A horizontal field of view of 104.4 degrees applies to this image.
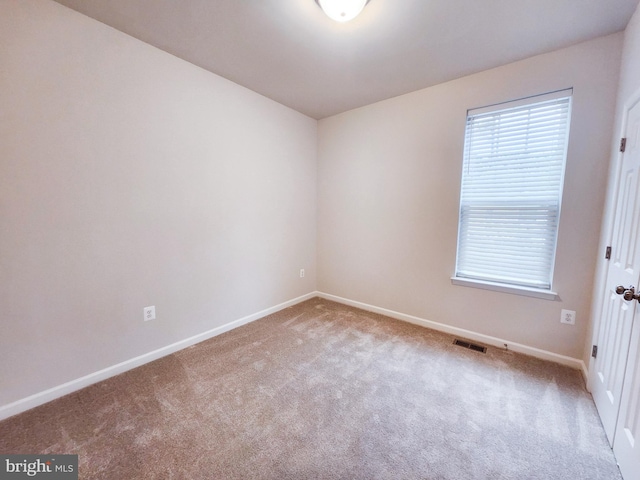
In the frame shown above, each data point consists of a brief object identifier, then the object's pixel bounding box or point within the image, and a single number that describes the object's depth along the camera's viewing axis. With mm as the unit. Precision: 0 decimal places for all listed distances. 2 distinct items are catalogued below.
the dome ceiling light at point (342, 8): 1468
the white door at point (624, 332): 1168
